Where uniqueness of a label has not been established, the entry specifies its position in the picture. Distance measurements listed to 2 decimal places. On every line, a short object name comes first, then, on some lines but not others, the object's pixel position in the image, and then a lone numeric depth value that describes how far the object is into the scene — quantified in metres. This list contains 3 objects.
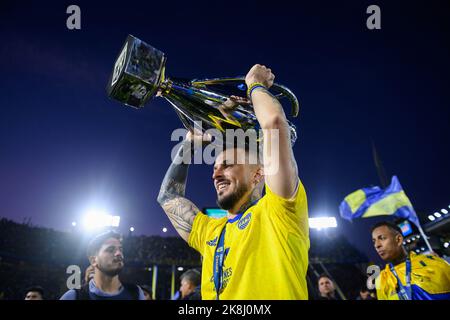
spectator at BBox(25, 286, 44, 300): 5.79
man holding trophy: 1.48
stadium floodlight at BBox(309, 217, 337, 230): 26.47
